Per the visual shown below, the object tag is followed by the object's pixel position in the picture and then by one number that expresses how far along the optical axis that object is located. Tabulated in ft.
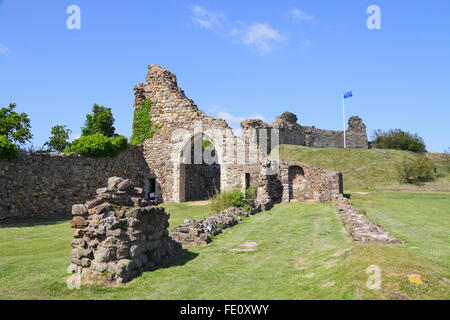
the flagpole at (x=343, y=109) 143.66
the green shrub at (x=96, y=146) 58.08
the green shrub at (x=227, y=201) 47.55
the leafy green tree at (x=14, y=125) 87.35
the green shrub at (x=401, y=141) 128.18
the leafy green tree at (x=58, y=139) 106.42
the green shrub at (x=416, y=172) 89.10
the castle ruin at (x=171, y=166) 52.95
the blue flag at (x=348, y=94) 139.95
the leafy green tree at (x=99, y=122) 113.60
